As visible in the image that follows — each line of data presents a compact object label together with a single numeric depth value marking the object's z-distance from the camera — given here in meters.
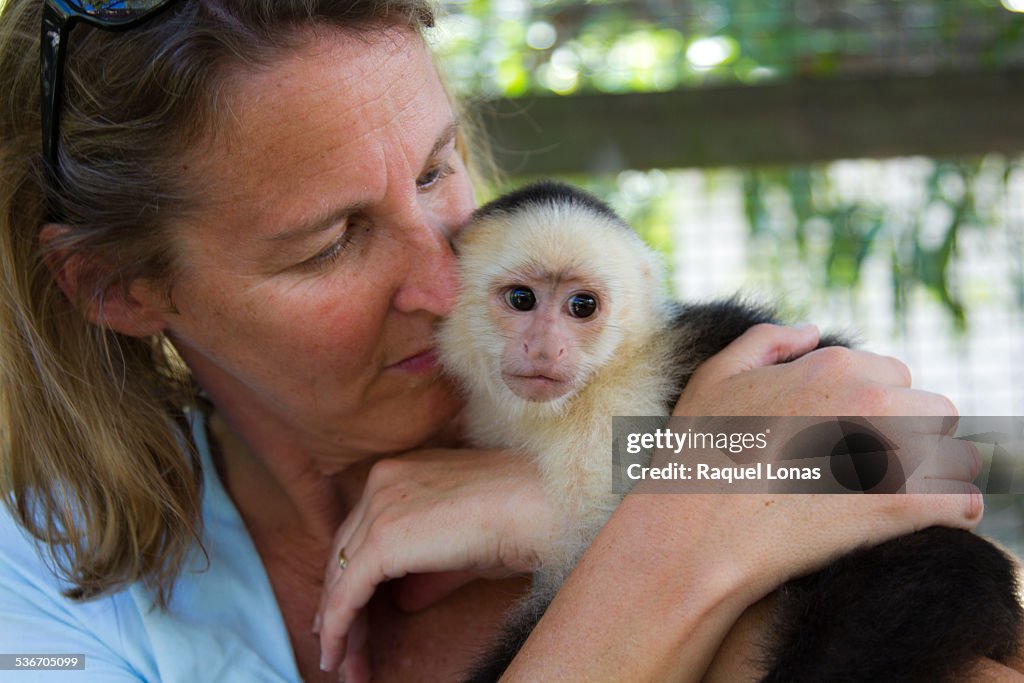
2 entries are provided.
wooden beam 0.69
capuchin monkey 0.44
